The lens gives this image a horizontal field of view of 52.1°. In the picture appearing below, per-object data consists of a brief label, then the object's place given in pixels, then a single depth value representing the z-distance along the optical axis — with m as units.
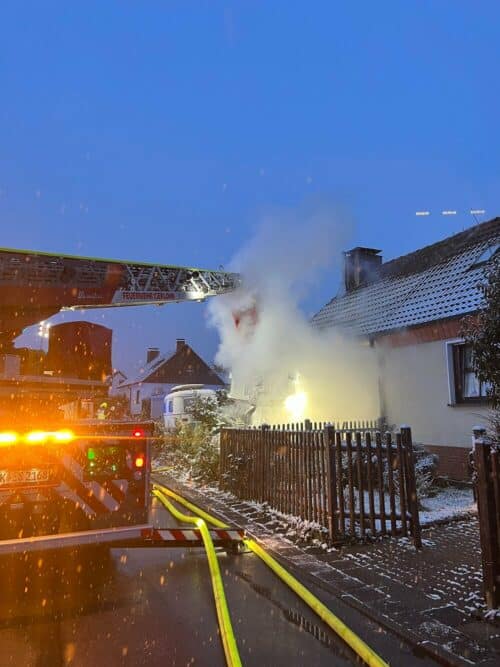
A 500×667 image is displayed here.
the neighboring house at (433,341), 10.71
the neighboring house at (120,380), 47.88
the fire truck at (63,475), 4.54
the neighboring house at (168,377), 43.47
